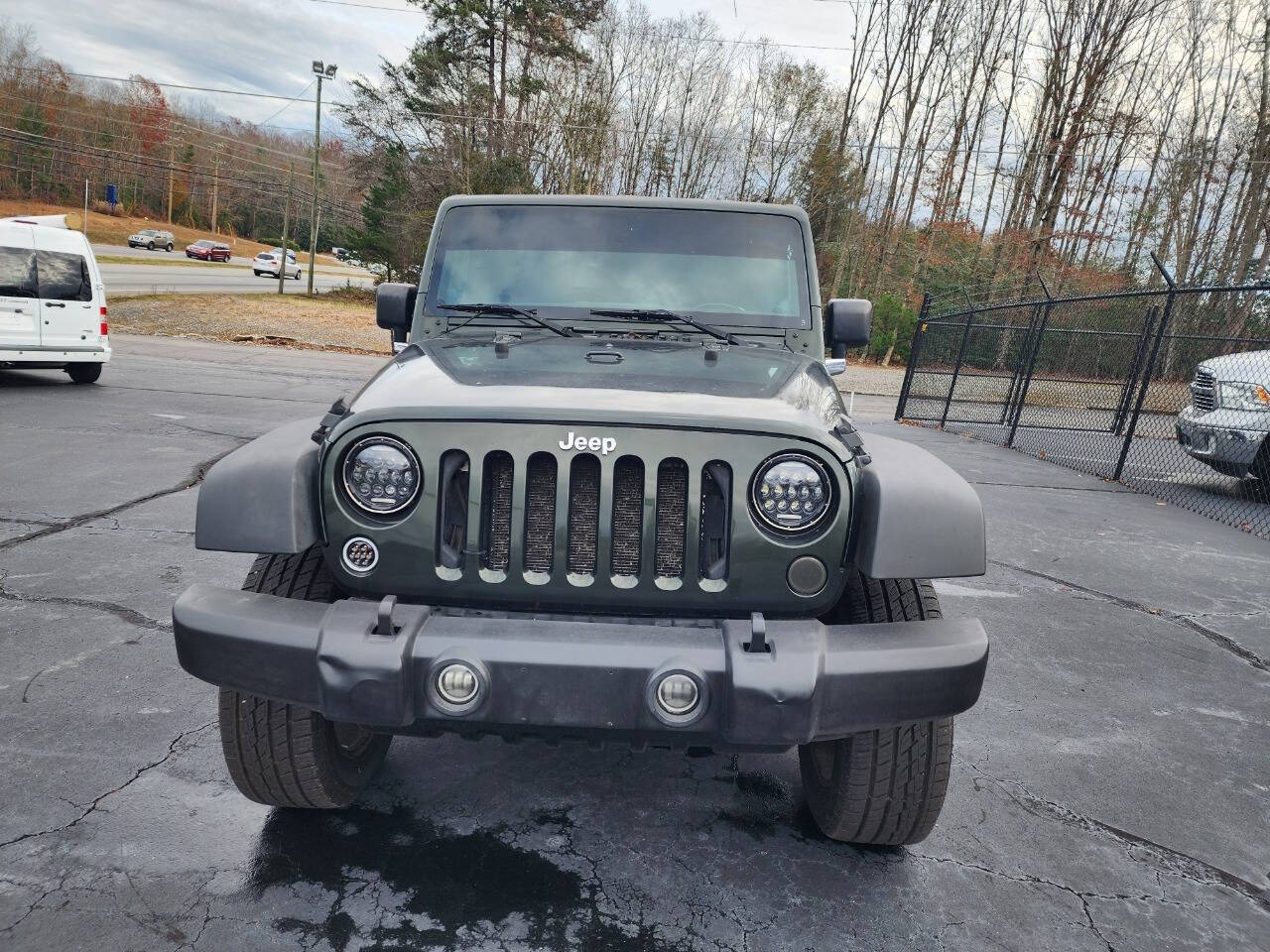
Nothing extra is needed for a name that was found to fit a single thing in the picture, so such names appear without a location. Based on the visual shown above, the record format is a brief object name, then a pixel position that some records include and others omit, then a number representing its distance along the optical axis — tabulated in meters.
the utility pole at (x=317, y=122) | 34.28
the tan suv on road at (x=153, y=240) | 55.75
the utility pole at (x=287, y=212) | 36.24
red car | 56.16
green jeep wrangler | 1.77
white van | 9.72
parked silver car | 7.74
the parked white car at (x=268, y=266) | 49.38
